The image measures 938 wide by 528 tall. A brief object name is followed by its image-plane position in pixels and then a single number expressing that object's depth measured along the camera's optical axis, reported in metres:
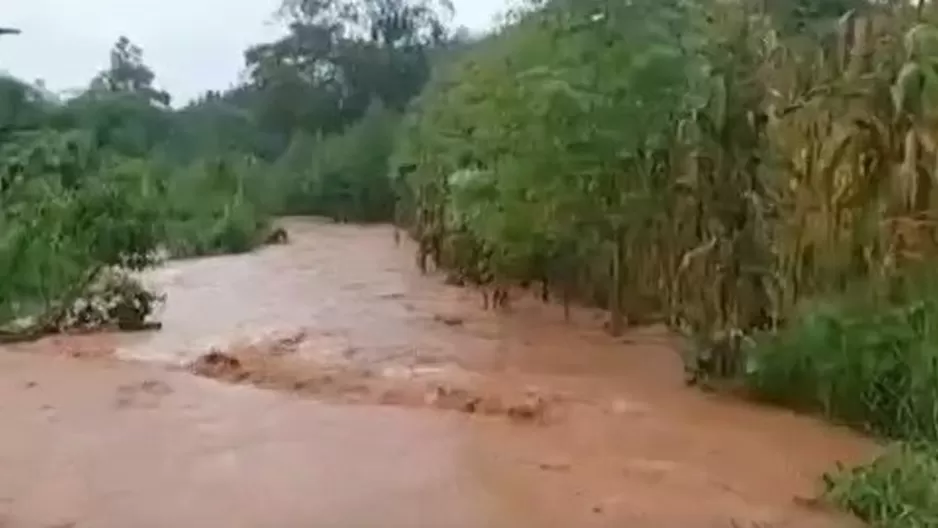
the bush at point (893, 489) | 4.15
